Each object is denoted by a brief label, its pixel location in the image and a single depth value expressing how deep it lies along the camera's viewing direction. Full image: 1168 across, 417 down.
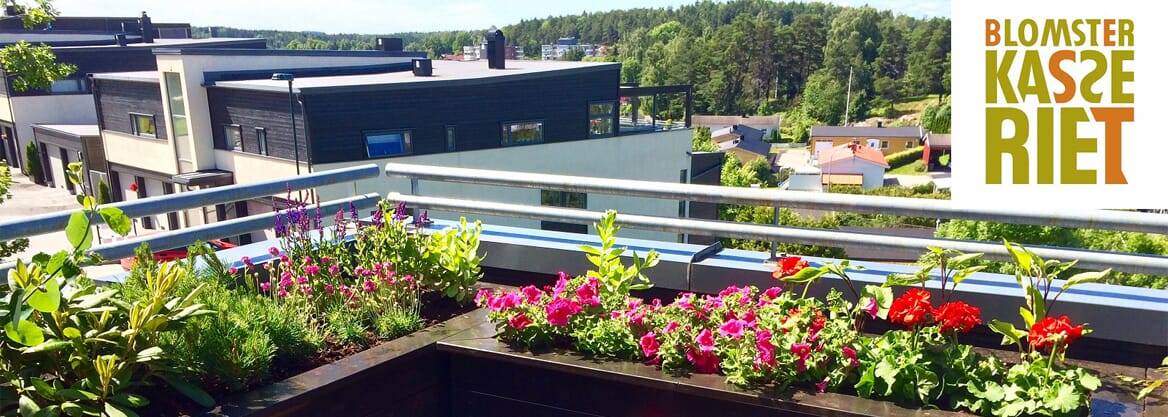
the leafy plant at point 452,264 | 3.79
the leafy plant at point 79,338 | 2.38
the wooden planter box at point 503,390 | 2.76
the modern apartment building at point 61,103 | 32.22
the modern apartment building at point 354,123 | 19.94
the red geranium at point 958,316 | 2.75
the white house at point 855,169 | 57.24
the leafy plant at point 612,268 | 3.46
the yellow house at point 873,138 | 70.75
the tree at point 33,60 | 10.71
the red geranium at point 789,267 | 3.19
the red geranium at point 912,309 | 2.77
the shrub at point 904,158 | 69.85
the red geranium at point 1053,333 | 2.60
